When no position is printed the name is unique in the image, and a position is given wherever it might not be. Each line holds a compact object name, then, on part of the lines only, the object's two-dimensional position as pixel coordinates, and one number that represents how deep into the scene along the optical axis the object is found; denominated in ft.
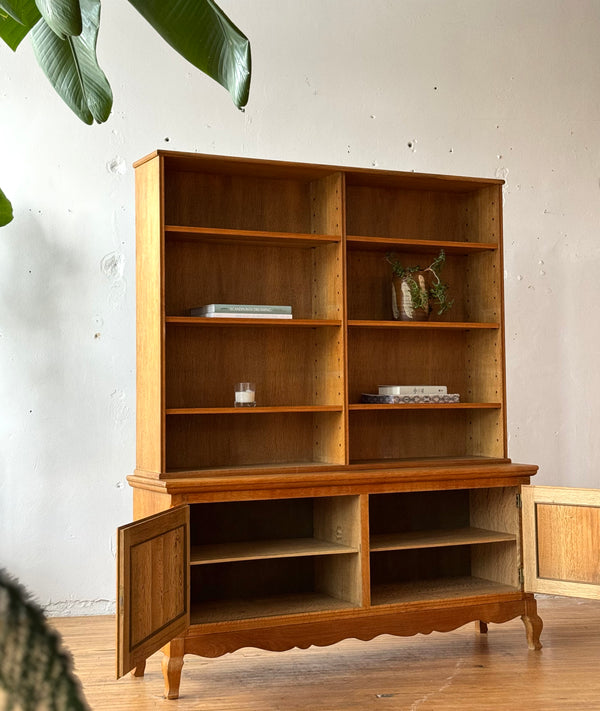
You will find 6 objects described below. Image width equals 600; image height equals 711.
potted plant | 14.02
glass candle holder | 13.03
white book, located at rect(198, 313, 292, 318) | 12.71
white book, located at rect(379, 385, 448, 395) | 13.78
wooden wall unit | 12.46
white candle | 13.03
